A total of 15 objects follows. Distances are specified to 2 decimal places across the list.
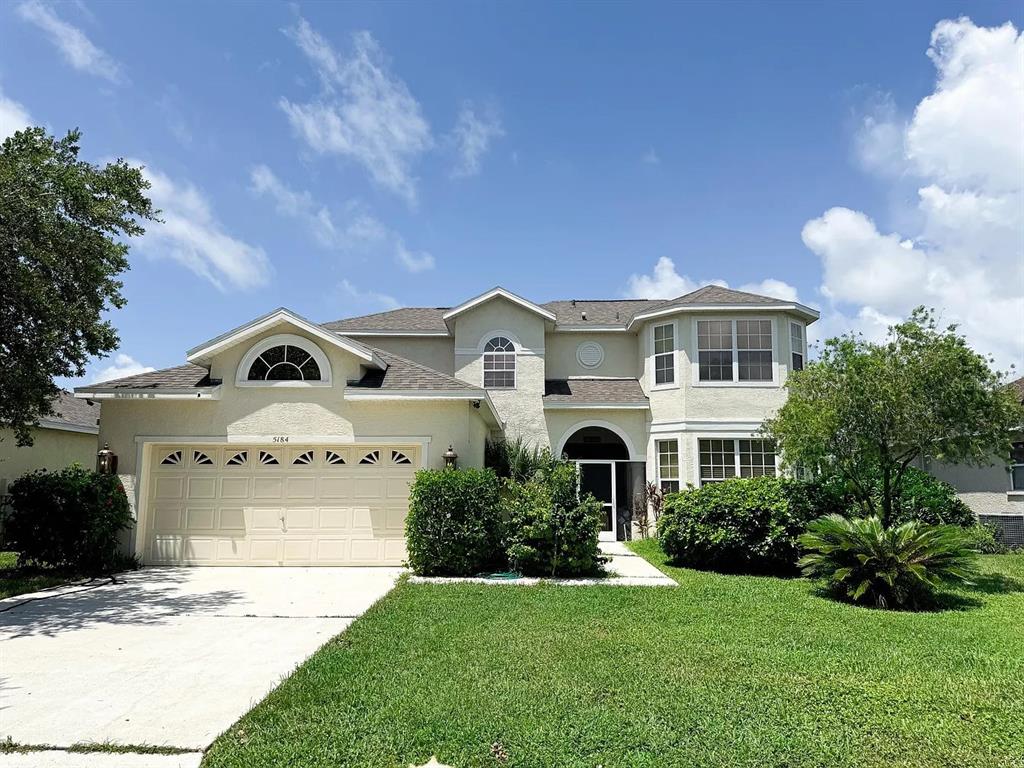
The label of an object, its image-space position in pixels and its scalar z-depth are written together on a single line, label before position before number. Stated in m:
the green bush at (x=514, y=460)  17.16
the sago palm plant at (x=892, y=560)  9.66
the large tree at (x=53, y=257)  10.26
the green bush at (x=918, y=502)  12.82
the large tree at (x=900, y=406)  11.09
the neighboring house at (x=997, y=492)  16.92
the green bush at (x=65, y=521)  11.96
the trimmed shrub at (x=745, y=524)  12.36
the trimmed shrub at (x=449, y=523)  11.67
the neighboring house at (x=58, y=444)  17.67
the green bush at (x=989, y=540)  13.45
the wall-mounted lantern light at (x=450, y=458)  12.66
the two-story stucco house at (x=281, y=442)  13.00
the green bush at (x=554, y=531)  11.62
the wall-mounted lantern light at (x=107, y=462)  12.82
